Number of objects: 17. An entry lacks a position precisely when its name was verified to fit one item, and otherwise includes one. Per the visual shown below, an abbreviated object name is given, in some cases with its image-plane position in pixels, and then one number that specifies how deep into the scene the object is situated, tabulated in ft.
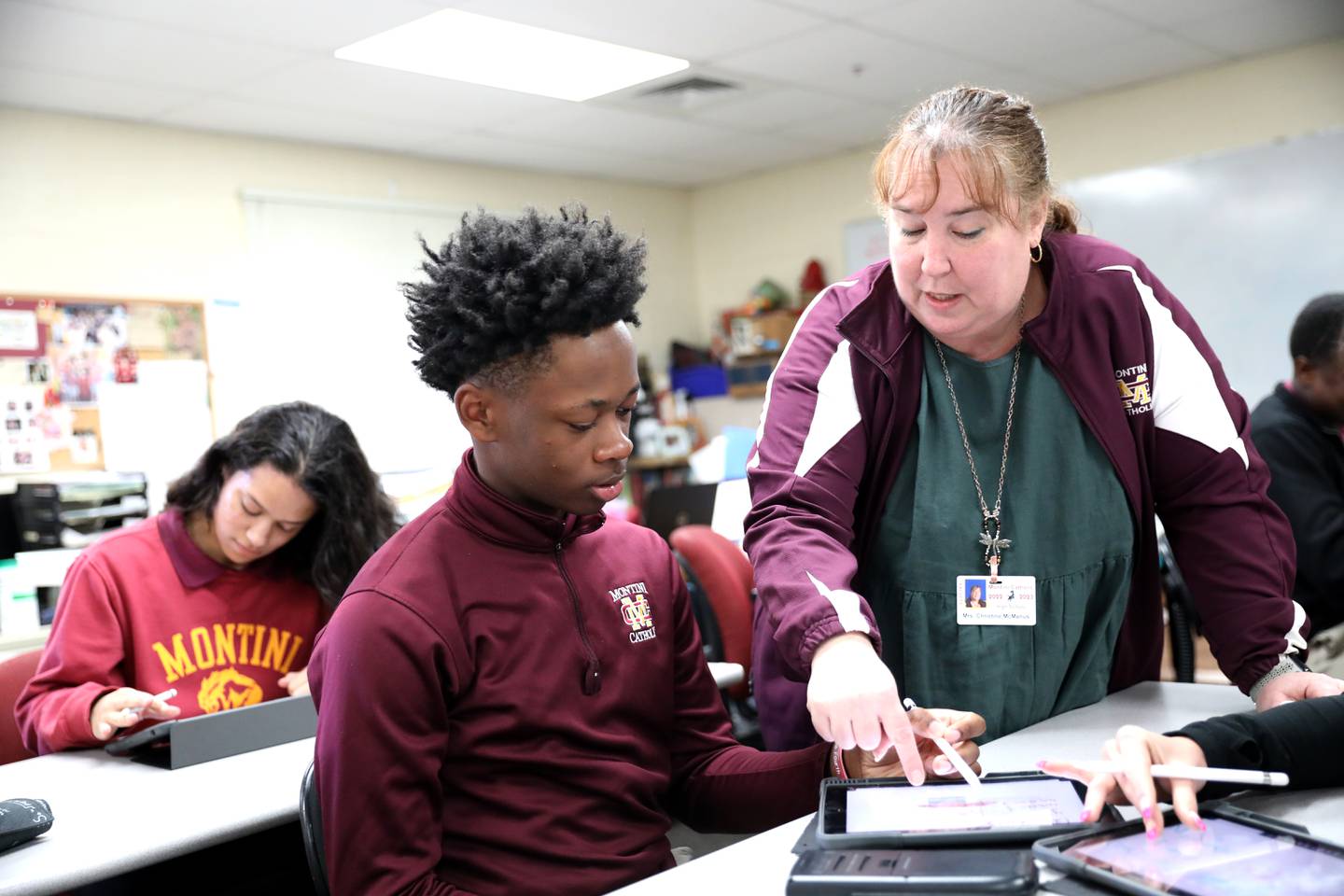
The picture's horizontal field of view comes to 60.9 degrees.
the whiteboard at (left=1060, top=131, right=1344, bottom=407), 15.47
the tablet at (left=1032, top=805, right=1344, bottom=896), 2.68
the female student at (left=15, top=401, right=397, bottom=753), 6.47
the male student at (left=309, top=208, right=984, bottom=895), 3.63
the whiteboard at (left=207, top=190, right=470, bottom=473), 16.48
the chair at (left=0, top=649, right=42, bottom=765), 6.52
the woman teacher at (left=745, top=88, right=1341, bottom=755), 4.25
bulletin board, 14.25
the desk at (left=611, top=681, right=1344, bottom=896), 3.13
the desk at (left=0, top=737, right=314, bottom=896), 4.37
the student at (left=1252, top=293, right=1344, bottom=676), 8.43
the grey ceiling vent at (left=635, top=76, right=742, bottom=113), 15.62
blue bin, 22.35
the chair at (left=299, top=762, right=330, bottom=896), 3.85
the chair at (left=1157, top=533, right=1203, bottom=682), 10.61
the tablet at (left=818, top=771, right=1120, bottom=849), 3.01
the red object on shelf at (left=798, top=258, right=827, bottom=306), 20.72
